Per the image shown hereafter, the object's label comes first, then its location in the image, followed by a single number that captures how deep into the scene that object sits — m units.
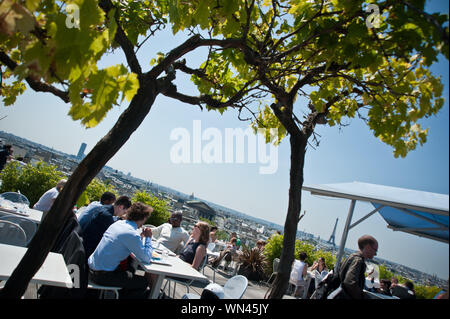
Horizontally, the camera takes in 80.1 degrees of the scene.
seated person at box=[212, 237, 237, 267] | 7.13
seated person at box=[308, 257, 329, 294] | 7.96
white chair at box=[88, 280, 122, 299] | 2.99
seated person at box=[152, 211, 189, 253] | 5.80
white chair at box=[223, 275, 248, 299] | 2.93
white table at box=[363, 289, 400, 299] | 4.37
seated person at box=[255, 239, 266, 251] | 9.37
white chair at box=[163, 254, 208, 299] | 4.25
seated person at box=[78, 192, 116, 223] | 4.97
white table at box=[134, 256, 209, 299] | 3.20
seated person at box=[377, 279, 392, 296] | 6.91
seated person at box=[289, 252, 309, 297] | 7.46
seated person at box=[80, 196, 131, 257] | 3.82
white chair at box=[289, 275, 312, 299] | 7.44
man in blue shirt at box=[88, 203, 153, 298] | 3.13
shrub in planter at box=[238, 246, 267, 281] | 8.77
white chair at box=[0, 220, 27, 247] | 2.94
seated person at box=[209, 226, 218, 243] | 8.88
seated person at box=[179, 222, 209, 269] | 4.78
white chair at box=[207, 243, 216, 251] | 7.88
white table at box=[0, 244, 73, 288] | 1.83
